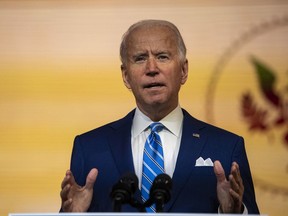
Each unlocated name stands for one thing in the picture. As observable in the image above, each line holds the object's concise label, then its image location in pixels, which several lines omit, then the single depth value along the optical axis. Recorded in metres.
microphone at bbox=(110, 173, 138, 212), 4.12
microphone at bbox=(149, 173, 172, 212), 4.14
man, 5.64
